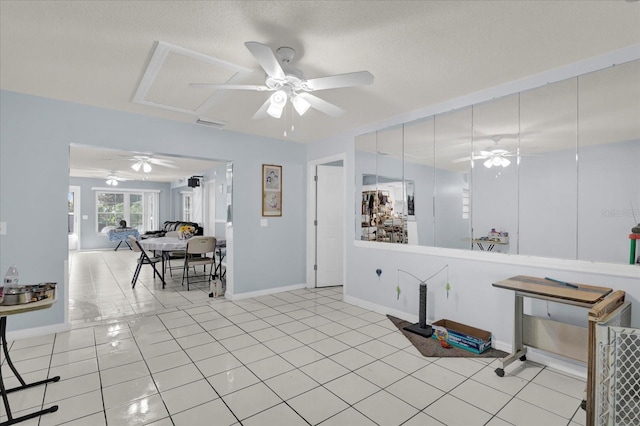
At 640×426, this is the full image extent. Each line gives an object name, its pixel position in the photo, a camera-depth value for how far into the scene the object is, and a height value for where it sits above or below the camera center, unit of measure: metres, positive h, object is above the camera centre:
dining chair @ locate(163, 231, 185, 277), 6.36 -0.88
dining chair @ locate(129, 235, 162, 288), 5.46 -0.81
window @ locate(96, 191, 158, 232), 10.89 +0.13
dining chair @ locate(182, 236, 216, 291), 5.30 -0.61
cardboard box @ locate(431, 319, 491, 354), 2.85 -1.15
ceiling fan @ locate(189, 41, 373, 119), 1.89 +0.90
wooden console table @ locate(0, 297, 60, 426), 1.82 -0.74
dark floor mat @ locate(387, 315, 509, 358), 2.81 -1.24
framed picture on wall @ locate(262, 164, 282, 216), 4.88 +0.36
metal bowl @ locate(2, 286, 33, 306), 1.88 -0.51
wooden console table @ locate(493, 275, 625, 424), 2.03 -0.84
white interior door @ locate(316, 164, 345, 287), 5.32 -0.20
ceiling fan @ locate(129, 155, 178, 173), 6.42 +1.05
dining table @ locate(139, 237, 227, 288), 5.37 -0.56
